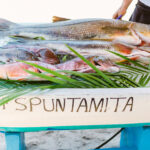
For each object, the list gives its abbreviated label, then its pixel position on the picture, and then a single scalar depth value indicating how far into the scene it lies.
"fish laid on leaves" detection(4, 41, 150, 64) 0.66
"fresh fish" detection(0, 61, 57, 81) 0.55
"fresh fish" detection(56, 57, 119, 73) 0.61
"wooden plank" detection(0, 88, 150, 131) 0.49
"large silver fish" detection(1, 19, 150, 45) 0.69
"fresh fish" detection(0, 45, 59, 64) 0.64
